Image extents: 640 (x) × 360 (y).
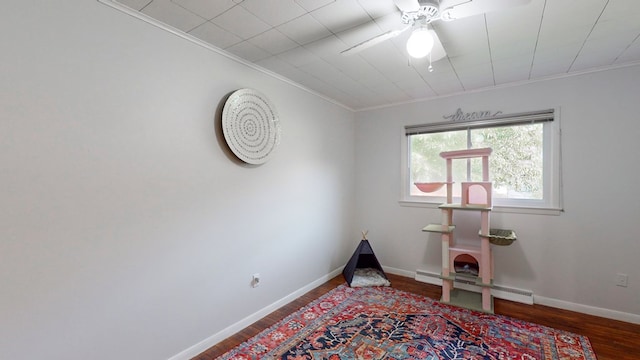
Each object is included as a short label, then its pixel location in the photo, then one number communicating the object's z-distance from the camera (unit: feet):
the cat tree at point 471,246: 8.72
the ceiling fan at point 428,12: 4.45
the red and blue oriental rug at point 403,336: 6.55
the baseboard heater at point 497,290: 9.27
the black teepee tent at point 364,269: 10.72
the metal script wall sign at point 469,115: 10.00
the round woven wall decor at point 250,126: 7.17
